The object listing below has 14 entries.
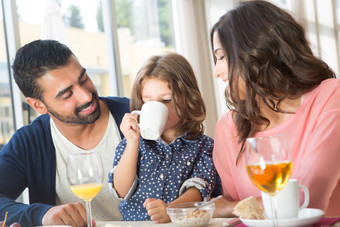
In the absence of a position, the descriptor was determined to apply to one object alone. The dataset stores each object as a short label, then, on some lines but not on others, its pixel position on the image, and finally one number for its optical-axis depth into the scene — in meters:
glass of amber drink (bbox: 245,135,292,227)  0.90
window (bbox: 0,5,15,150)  2.68
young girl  1.65
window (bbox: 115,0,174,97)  3.73
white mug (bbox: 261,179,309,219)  1.01
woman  1.39
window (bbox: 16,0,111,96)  2.87
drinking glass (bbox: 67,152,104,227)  1.12
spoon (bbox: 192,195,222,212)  1.17
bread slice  1.02
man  1.95
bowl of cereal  1.15
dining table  1.15
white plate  0.94
